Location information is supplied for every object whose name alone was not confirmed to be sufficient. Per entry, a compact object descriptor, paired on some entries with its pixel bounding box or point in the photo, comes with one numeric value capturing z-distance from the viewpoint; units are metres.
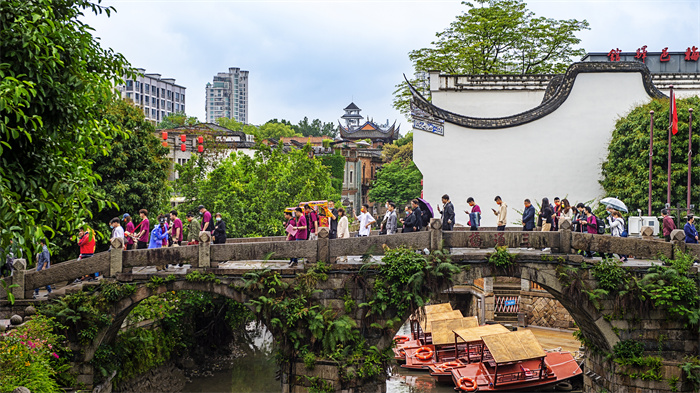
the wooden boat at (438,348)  23.62
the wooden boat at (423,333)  24.94
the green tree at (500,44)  36.69
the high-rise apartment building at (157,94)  109.31
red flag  22.88
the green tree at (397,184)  59.39
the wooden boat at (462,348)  21.95
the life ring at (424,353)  24.00
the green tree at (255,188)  28.22
